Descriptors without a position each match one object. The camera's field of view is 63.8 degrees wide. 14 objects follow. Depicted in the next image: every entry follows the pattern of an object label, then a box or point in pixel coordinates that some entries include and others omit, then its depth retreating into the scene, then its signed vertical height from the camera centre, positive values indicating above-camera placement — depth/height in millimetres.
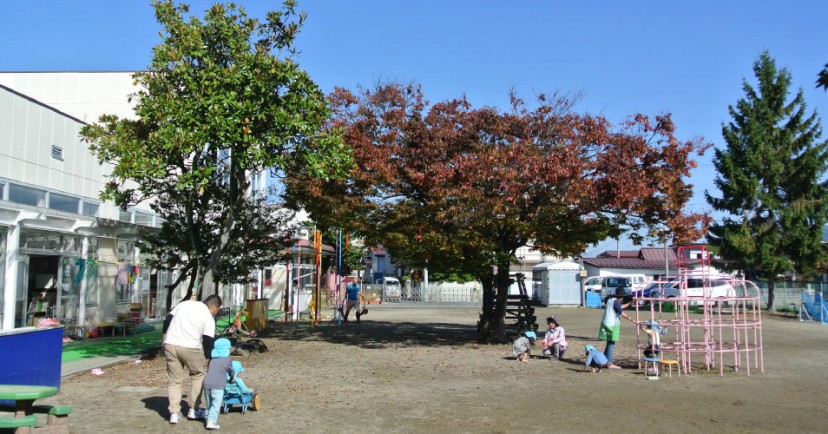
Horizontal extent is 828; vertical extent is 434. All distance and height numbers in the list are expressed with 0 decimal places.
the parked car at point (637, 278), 44531 +329
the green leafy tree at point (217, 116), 11992 +3087
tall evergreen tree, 34875 +5337
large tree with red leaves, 15469 +2389
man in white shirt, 7941 -767
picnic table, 6113 -1272
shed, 41344 -137
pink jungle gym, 12492 -751
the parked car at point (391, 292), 48500 -719
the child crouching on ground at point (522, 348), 14719 -1442
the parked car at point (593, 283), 44344 -11
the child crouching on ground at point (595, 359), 13109 -1499
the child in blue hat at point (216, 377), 7797 -1131
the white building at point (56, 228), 14648 +1313
